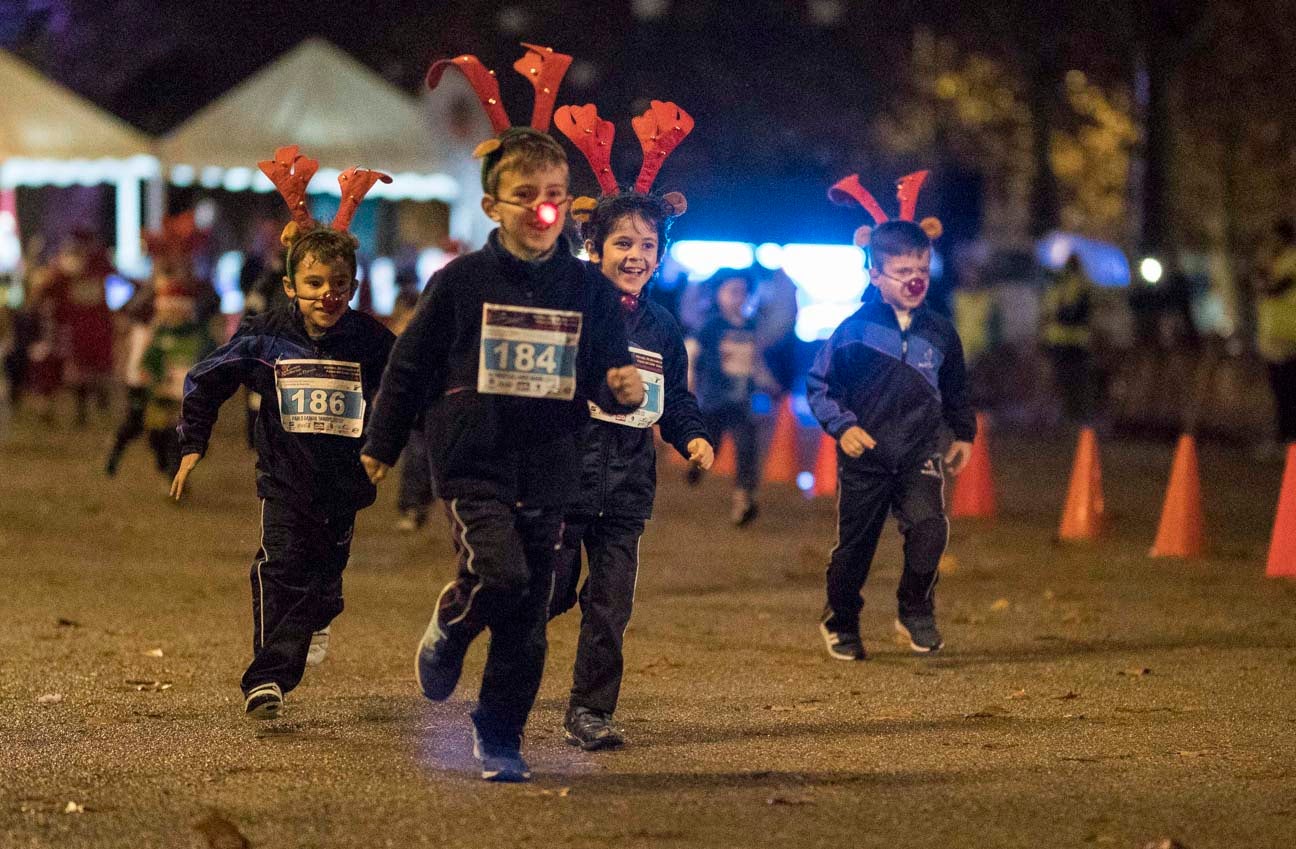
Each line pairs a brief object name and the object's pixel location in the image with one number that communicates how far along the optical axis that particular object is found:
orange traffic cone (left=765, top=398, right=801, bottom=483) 17.23
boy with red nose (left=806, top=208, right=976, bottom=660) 8.45
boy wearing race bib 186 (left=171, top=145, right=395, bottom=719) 6.96
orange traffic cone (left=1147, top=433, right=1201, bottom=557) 12.30
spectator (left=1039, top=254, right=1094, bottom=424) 23.90
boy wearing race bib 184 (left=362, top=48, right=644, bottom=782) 5.84
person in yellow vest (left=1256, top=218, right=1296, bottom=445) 18.25
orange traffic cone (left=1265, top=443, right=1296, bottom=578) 11.31
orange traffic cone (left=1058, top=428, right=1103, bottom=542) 13.21
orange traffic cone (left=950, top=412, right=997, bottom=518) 14.59
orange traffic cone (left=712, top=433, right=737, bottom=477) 17.83
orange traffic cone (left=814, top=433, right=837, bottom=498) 16.05
